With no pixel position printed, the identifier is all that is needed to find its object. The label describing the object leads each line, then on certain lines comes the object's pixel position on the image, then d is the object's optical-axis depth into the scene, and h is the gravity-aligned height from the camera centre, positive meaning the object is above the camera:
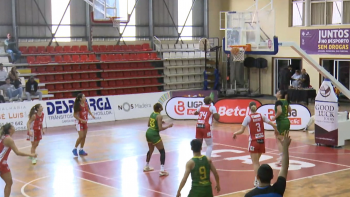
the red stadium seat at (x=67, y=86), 30.59 -0.49
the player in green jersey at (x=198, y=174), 8.27 -1.55
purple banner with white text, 29.62 +1.99
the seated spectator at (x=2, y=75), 25.60 +0.14
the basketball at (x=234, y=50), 20.92 +1.03
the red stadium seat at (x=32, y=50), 29.52 +1.58
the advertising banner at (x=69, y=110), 23.38 -1.52
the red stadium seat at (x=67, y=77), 30.61 +0.03
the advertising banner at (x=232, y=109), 23.11 -1.50
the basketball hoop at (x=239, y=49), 20.91 +1.07
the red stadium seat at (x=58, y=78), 30.28 -0.02
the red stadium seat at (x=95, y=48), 31.90 +1.78
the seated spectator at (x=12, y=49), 27.75 +1.56
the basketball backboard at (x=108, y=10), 24.05 +3.20
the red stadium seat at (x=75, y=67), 30.94 +0.62
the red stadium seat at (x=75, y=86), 30.83 -0.50
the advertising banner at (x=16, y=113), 21.78 -1.48
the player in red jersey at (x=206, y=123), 14.09 -1.27
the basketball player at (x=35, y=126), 15.42 -1.42
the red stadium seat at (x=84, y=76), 31.21 +0.08
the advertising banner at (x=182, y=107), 24.66 -1.45
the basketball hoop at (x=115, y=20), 23.83 +2.61
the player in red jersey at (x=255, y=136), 12.25 -1.42
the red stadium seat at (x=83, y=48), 31.45 +1.74
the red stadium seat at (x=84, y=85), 31.16 -0.45
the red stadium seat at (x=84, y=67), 31.20 +0.62
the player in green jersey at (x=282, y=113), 14.20 -1.04
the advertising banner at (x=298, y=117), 21.12 -1.70
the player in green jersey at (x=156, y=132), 13.39 -1.43
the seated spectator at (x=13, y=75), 25.62 +0.16
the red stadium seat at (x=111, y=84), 32.08 -0.42
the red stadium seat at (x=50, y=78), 29.92 -0.01
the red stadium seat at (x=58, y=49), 30.53 +1.68
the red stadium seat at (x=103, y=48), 32.16 +1.80
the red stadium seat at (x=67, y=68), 30.67 +0.56
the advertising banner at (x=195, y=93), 27.31 -0.93
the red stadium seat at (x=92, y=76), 31.58 +0.08
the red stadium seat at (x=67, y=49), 30.80 +1.69
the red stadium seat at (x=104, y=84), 31.78 -0.41
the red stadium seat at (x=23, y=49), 29.28 +1.63
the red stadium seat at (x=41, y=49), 29.88 +1.65
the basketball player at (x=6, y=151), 10.52 -1.46
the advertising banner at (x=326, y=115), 17.03 -1.33
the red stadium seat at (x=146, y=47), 33.98 +1.94
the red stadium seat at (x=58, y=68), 30.42 +0.56
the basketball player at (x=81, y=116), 16.16 -1.18
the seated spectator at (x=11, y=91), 25.08 -0.62
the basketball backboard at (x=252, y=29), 20.73 +1.92
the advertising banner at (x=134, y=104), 25.28 -1.34
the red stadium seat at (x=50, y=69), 29.98 +0.50
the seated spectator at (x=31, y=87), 25.95 -0.45
